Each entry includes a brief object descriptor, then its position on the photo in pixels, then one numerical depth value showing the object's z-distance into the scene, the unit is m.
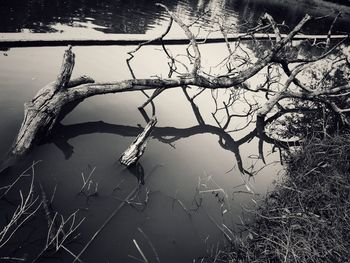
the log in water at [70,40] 5.13
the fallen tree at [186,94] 3.21
